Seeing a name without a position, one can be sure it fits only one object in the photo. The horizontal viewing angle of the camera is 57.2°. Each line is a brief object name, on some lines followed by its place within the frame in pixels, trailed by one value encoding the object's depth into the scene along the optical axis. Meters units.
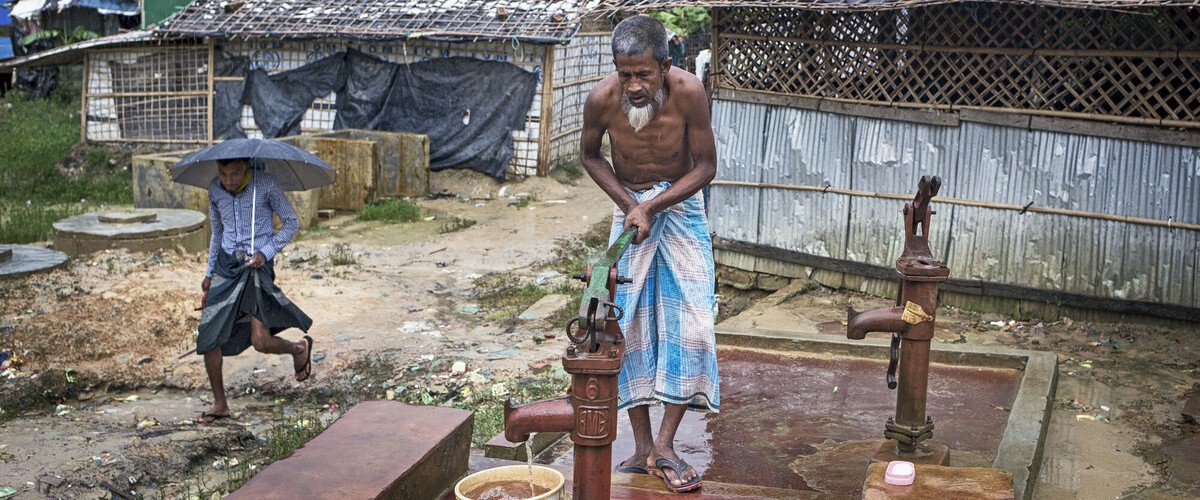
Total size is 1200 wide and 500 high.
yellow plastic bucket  3.00
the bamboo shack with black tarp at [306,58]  15.59
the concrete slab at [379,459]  3.32
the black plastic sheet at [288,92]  16.56
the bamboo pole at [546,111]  15.60
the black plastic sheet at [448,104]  15.88
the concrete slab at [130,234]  10.81
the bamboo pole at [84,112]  17.64
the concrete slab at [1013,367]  4.31
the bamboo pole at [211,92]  17.00
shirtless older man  4.12
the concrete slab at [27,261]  9.70
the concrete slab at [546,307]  8.87
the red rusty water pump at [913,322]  4.00
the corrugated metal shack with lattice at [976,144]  7.38
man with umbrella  6.34
